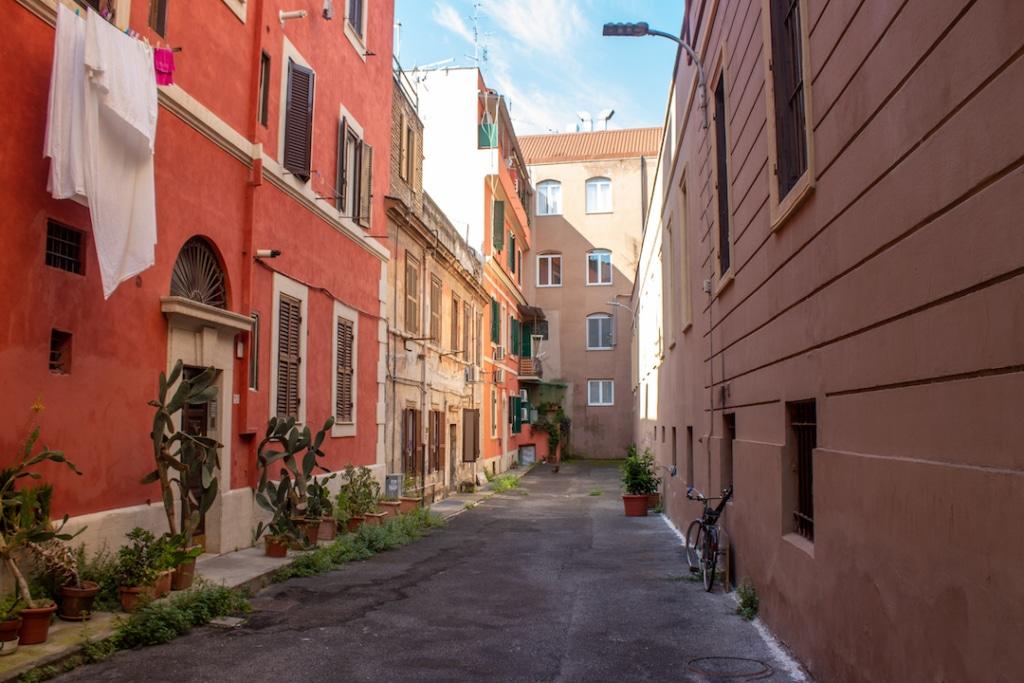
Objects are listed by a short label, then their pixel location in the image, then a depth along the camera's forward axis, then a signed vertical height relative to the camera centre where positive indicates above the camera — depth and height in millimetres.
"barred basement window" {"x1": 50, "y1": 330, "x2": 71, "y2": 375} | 7027 +510
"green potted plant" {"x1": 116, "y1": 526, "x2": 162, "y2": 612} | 6715 -1265
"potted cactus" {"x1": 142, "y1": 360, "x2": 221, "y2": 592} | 7527 -476
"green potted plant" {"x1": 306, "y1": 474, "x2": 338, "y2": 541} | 11203 -1252
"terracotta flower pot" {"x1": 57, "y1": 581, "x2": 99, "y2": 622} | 6277 -1399
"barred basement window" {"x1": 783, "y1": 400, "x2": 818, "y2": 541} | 5824 -366
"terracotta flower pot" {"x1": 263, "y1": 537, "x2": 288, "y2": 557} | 9812 -1538
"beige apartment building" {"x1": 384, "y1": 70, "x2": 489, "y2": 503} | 16828 +1854
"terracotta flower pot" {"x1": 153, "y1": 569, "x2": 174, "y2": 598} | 6941 -1415
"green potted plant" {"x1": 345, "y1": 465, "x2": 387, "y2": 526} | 13102 -1278
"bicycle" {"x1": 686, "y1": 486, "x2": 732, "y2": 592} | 8742 -1349
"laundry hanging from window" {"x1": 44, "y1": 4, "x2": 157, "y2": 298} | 6594 +2275
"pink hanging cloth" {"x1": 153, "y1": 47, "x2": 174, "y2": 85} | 7863 +3241
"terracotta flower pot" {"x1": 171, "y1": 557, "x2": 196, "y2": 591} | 7441 -1427
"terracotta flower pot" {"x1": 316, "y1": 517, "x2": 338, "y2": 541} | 11945 -1623
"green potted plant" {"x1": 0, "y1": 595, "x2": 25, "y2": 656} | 5446 -1367
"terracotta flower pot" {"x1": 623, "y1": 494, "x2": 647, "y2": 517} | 17031 -1780
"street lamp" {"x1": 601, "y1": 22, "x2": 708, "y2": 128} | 10289 +4673
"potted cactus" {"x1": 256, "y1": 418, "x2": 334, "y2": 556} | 10078 -864
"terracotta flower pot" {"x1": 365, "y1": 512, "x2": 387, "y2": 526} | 13047 -1602
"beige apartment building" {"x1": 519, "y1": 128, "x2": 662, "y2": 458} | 38625 +6331
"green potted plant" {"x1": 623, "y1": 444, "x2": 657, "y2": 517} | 17062 -1399
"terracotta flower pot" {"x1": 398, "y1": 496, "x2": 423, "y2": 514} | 15023 -1570
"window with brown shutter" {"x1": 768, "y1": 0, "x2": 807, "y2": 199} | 6086 +2356
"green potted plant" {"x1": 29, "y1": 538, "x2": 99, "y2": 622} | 6273 -1259
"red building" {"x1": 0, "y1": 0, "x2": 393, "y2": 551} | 6738 +1710
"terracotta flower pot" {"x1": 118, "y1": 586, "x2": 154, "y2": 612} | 6684 -1431
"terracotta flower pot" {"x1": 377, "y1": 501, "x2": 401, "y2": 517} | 14094 -1541
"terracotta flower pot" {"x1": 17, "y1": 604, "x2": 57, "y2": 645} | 5613 -1416
